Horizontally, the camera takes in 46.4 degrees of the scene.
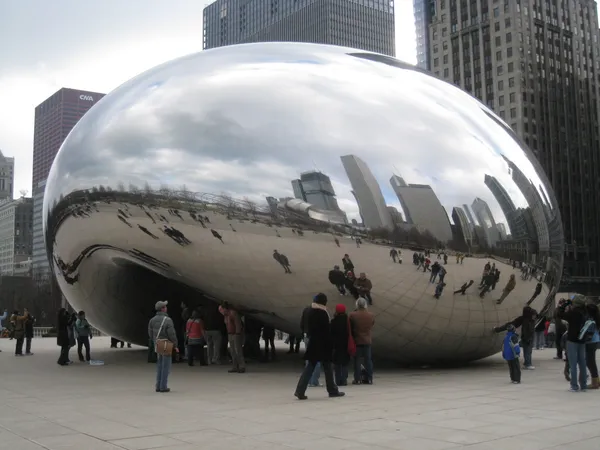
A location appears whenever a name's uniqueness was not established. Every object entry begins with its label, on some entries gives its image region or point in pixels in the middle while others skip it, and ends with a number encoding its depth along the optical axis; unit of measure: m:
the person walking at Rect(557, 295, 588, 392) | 8.97
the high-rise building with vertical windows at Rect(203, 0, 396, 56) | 164.38
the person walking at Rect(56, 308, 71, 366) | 14.18
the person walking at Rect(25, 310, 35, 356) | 17.70
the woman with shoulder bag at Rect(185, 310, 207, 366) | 13.49
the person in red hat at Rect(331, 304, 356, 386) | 9.52
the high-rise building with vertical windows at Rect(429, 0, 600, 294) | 99.44
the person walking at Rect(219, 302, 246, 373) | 11.79
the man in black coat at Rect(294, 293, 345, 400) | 8.67
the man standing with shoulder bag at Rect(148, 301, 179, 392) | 9.41
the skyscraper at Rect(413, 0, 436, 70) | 160.38
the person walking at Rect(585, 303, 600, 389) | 9.13
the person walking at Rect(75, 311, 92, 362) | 14.49
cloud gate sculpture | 10.19
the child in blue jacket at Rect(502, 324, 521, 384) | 9.90
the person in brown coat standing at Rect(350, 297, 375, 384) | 9.95
